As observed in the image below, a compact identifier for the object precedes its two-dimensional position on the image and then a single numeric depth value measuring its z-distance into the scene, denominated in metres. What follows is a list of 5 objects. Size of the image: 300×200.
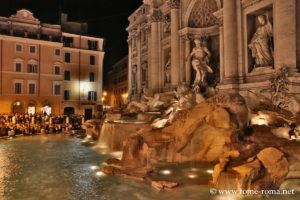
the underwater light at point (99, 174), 8.67
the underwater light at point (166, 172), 8.76
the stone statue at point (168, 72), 22.58
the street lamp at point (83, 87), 42.78
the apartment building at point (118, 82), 54.39
